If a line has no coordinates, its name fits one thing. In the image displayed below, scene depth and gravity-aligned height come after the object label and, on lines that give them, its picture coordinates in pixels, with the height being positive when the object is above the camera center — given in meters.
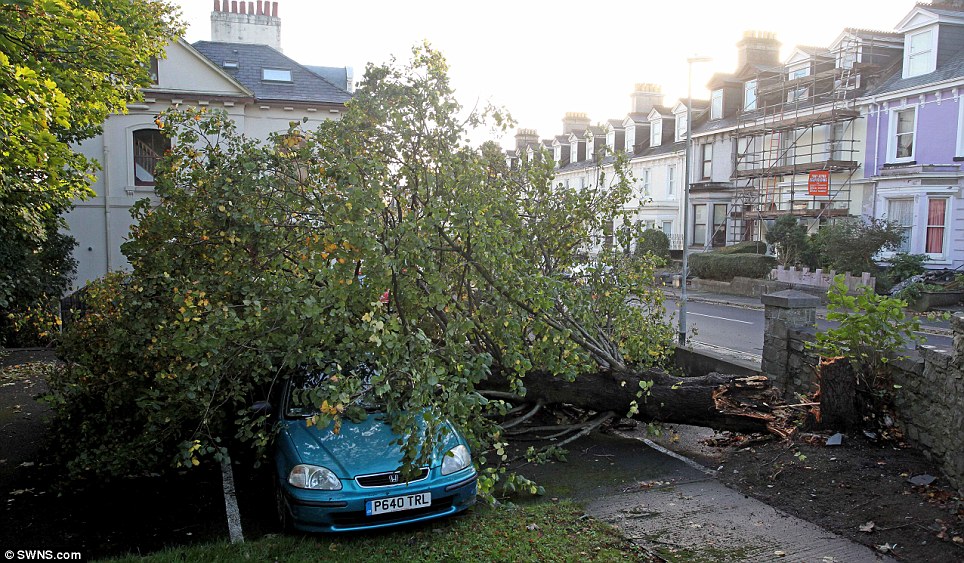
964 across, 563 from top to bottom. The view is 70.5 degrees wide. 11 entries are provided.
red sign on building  29.42 +2.10
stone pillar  8.87 -1.22
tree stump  7.09 -1.69
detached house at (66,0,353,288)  22.27 +3.39
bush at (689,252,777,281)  28.68 -1.55
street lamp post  17.56 +1.18
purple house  24.77 +3.70
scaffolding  29.45 +4.60
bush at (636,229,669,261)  36.09 -0.73
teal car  5.56 -2.18
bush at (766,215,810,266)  27.61 -0.32
